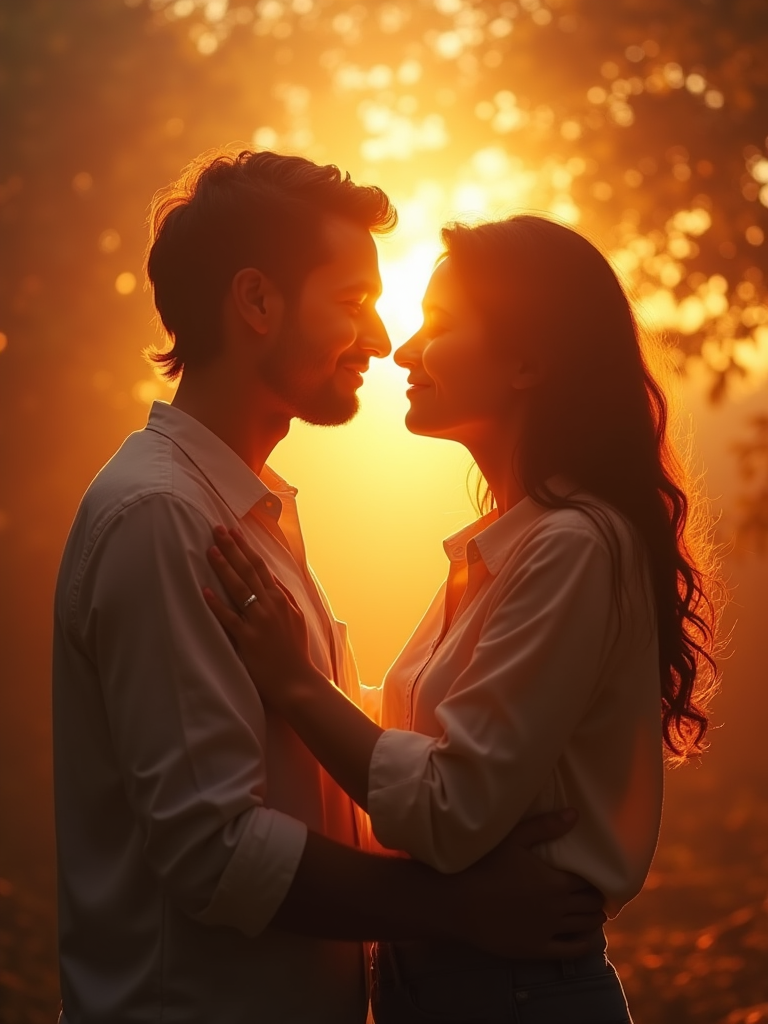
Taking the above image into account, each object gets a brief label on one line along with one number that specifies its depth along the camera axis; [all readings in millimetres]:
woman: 2395
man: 2277
